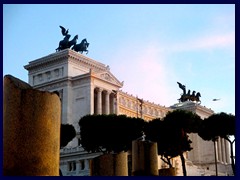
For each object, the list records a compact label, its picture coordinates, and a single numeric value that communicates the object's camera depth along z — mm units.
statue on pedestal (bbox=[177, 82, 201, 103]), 98312
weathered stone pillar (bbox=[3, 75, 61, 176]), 10141
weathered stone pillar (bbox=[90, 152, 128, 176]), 17984
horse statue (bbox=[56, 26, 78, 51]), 76875
